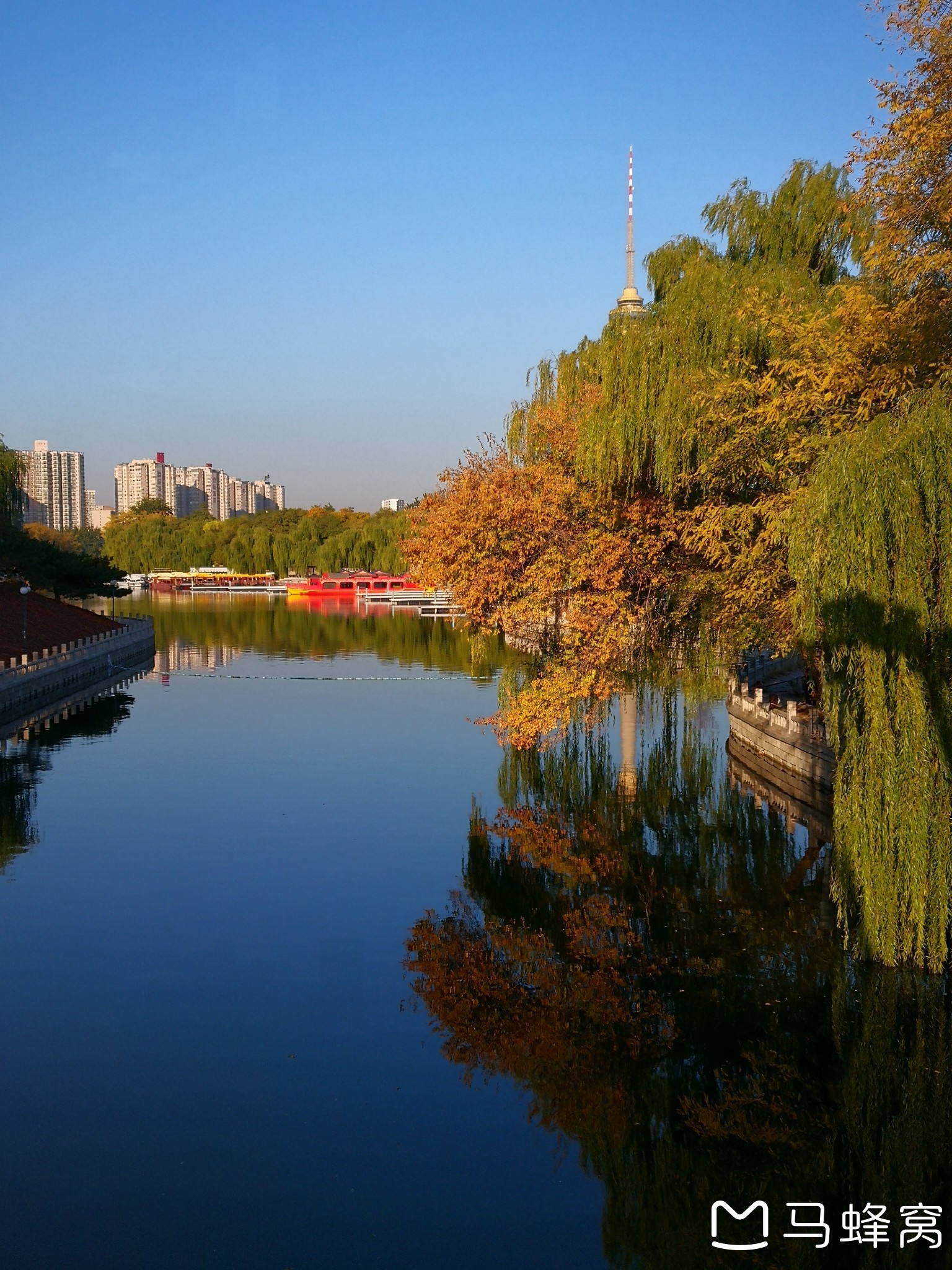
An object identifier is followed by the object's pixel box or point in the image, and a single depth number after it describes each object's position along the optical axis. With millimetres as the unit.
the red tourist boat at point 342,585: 81000
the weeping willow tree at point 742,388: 12867
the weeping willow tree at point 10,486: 35750
